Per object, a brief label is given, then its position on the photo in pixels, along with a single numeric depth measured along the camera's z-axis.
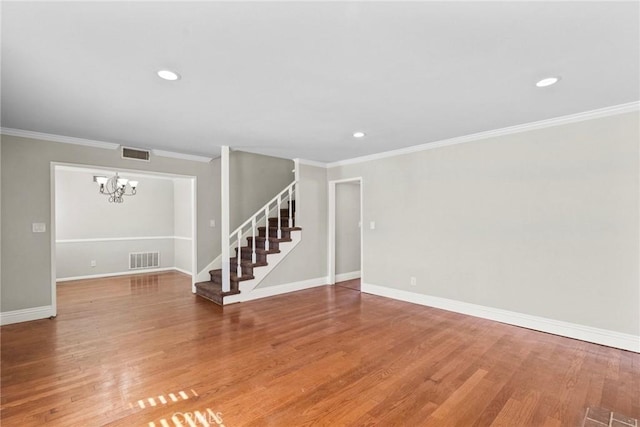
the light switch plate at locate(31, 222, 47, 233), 3.86
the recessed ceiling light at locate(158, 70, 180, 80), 2.24
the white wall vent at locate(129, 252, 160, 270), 6.96
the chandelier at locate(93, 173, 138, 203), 6.42
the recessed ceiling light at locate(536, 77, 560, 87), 2.36
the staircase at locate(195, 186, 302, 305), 4.65
